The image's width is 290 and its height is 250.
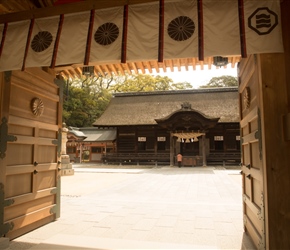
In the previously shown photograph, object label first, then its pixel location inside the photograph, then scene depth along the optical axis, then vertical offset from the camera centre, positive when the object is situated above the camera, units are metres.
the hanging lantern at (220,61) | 4.18 +1.56
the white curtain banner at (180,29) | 3.03 +1.56
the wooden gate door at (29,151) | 3.55 -0.03
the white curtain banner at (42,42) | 3.39 +1.55
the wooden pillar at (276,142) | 2.53 +0.09
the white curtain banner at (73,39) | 3.33 +1.57
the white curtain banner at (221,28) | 2.89 +1.52
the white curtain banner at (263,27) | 2.72 +1.45
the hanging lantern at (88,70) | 4.72 +1.57
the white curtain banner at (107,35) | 3.23 +1.57
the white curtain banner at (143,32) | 3.14 +1.58
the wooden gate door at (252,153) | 2.88 -0.03
